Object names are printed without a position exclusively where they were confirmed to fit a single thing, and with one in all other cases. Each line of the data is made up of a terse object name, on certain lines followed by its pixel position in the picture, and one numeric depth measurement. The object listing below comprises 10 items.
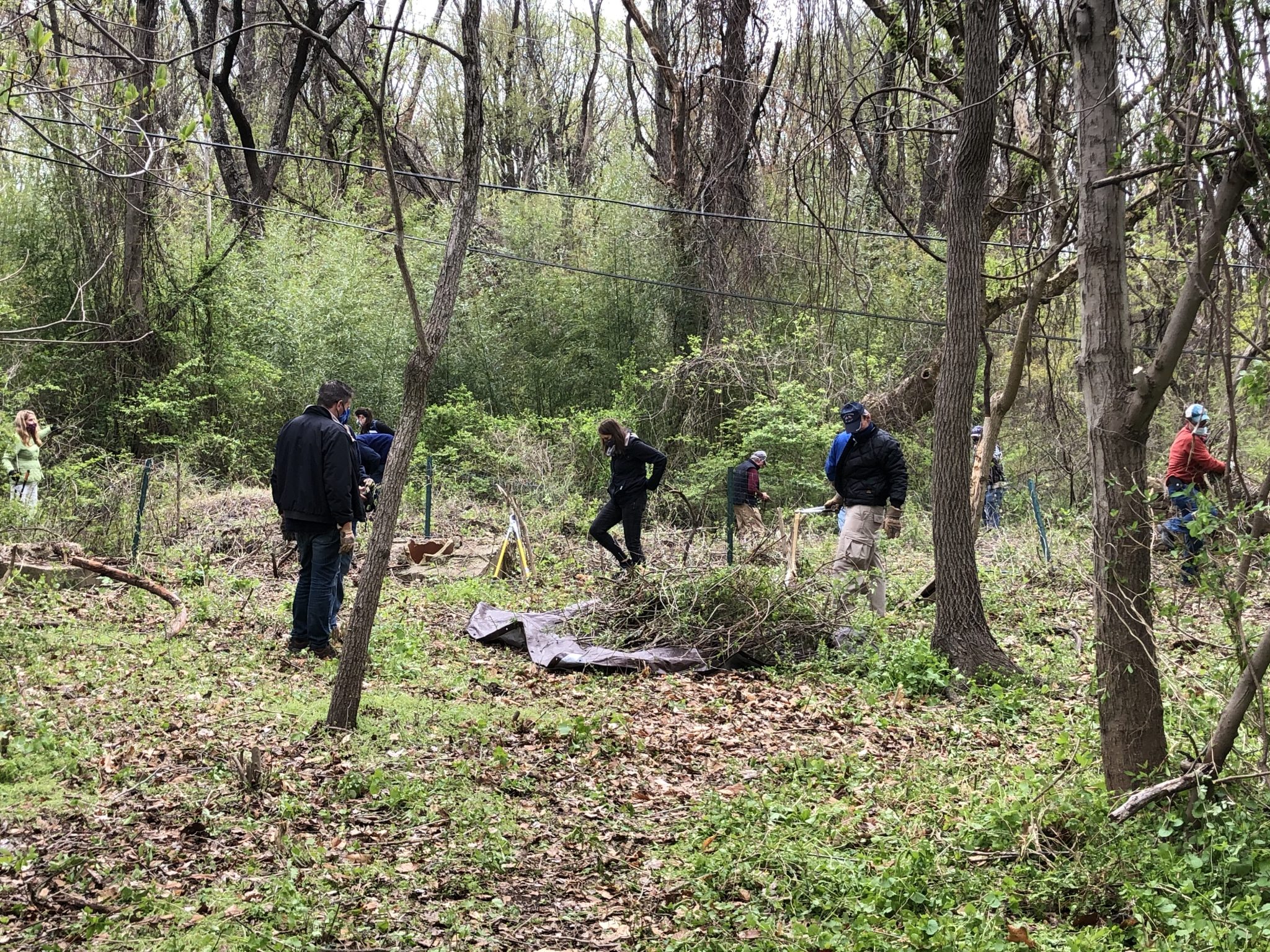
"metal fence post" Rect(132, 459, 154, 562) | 10.54
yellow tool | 11.41
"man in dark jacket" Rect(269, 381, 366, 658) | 7.09
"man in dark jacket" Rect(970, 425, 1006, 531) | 15.18
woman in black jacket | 10.15
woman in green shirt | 11.34
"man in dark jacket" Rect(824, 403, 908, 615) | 8.73
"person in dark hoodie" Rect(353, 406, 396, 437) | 11.38
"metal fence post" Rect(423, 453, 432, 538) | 13.26
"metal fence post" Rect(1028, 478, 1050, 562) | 11.66
